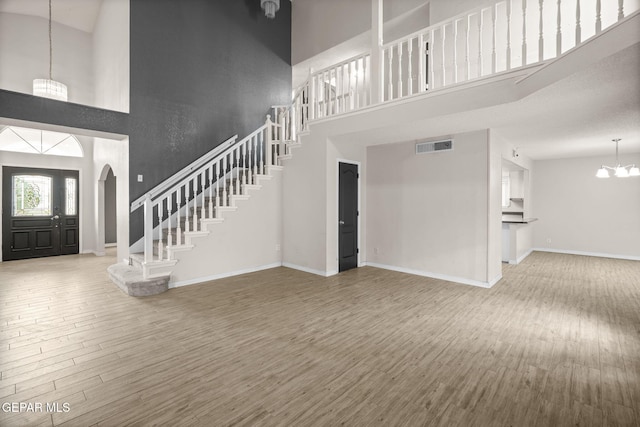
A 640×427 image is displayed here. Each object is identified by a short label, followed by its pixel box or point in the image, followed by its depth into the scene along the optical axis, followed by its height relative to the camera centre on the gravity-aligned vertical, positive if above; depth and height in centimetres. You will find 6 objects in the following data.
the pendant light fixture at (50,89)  502 +212
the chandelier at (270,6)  690 +481
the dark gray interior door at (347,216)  584 -10
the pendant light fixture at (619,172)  572 +77
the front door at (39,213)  698 -2
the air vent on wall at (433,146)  522 +118
